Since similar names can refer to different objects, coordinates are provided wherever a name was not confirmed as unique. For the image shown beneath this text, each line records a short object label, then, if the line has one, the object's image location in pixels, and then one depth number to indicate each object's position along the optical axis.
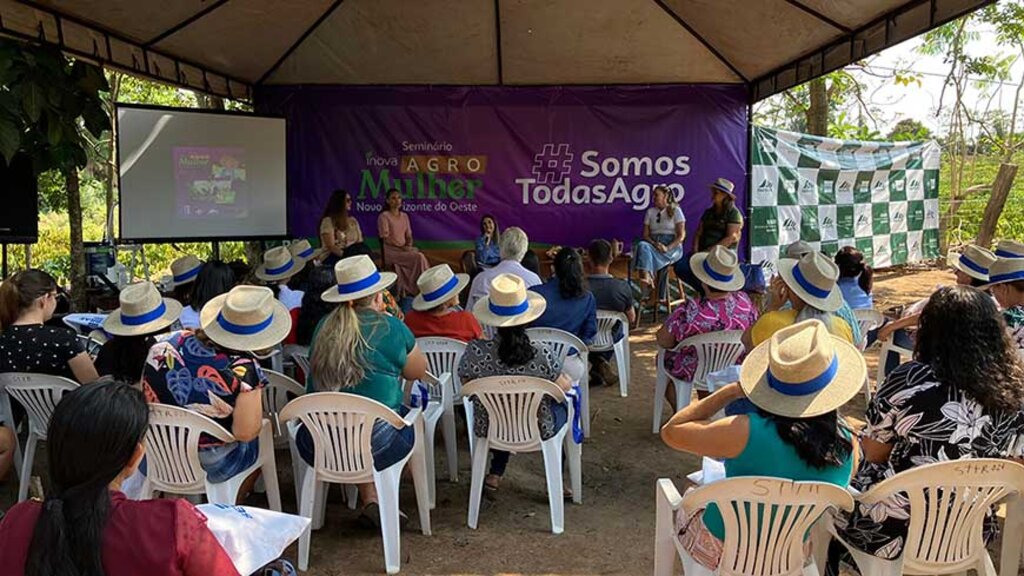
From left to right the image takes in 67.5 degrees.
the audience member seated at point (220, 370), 2.52
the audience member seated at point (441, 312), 3.70
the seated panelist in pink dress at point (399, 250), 7.62
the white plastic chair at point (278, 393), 3.36
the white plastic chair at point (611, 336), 4.82
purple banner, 8.15
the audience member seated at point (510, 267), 4.84
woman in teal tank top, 1.80
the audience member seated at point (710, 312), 3.97
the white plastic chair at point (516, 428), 2.98
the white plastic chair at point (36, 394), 3.04
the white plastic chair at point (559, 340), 4.01
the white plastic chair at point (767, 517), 1.84
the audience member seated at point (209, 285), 3.54
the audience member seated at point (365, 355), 2.80
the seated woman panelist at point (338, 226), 7.14
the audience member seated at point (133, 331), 2.92
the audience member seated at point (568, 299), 4.16
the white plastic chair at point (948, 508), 1.94
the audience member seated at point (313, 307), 4.03
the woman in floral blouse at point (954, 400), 2.06
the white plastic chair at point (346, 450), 2.64
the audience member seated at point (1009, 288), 2.93
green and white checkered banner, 8.48
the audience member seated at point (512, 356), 3.12
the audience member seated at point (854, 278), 4.24
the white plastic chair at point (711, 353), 3.91
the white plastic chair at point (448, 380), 3.54
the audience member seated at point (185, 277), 4.08
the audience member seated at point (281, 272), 4.52
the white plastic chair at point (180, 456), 2.52
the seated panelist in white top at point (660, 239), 7.52
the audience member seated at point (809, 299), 3.09
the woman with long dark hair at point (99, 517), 1.22
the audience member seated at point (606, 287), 4.83
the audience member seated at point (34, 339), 3.05
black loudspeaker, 5.18
